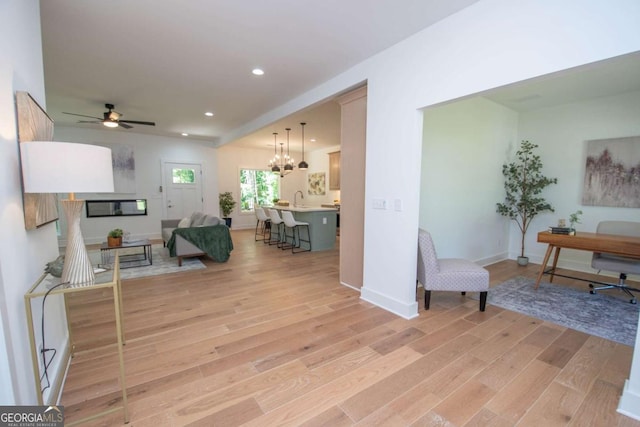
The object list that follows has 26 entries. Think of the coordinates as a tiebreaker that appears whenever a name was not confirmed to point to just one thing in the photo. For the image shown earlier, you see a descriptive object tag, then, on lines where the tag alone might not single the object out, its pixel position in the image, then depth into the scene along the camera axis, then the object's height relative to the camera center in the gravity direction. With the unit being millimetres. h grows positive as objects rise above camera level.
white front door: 7547 +107
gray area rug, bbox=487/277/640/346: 2489 -1222
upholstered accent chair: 2812 -853
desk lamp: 1273 +95
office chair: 3055 -777
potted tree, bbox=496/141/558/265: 4523 +92
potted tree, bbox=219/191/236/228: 8430 -352
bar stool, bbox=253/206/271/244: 6523 -692
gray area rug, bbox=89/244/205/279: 4141 -1231
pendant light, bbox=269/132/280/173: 7230 +839
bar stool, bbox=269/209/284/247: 5964 -877
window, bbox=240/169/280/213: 9102 +177
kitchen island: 5809 -687
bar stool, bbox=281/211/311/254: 5520 -916
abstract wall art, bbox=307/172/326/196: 9453 +334
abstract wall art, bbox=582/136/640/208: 3791 +306
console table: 1308 -501
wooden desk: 2811 -545
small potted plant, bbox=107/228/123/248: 4297 -732
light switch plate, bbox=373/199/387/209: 2870 -111
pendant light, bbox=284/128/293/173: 7234 +717
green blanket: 4613 -803
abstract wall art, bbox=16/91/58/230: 1396 +326
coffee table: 4422 -1189
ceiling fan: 4469 +1237
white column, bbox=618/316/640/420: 1502 -1112
